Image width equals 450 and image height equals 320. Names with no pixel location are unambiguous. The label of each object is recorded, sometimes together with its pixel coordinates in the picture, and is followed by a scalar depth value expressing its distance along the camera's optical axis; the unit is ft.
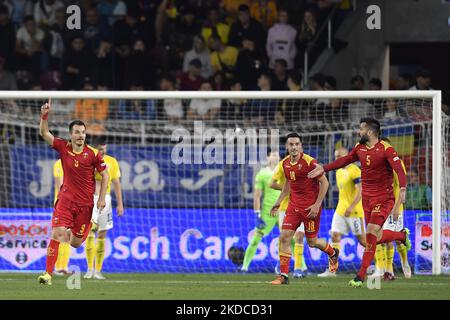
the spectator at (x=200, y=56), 73.56
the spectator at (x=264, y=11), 76.18
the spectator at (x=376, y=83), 69.62
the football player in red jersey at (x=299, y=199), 50.96
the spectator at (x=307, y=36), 73.97
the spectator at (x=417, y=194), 63.82
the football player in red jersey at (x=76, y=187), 49.42
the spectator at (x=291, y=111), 68.33
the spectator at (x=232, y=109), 68.80
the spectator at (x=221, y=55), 73.82
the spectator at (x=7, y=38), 73.67
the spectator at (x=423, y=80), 69.10
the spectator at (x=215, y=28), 75.10
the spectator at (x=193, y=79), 72.33
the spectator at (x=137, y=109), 68.69
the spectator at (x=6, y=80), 72.90
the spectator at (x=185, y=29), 75.00
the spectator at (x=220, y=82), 72.08
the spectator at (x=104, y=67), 72.18
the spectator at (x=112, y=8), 75.45
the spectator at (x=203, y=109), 68.39
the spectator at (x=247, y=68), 72.43
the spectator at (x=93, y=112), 68.13
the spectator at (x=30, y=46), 73.82
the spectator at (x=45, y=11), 75.10
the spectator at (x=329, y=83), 70.79
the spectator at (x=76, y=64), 72.28
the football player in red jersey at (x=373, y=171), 49.67
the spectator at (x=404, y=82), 71.77
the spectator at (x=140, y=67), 72.18
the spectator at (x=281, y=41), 73.97
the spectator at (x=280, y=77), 71.51
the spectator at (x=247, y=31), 73.72
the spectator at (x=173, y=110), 68.49
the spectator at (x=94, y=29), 73.20
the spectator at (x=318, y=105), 68.13
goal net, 64.13
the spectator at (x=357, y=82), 69.21
